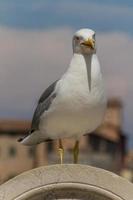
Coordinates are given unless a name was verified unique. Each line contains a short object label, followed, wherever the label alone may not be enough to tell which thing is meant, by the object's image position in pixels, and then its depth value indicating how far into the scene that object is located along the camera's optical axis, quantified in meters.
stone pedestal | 6.83
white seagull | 6.86
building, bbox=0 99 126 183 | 46.50
